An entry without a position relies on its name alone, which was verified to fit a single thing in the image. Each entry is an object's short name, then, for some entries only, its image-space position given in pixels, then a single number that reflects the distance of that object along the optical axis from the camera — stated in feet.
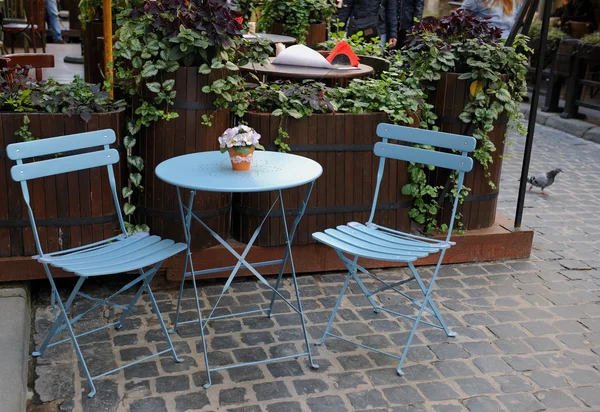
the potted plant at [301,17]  28.76
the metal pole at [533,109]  17.31
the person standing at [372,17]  30.91
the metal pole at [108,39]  15.57
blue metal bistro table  12.12
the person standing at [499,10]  23.58
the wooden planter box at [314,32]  29.37
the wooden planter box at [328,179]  16.08
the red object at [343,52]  19.30
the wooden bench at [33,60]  19.70
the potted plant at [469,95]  17.19
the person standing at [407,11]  33.45
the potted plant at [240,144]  12.89
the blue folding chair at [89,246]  12.00
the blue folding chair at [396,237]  13.03
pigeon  23.34
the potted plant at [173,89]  14.83
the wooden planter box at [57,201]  14.33
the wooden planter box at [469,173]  17.40
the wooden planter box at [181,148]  15.10
